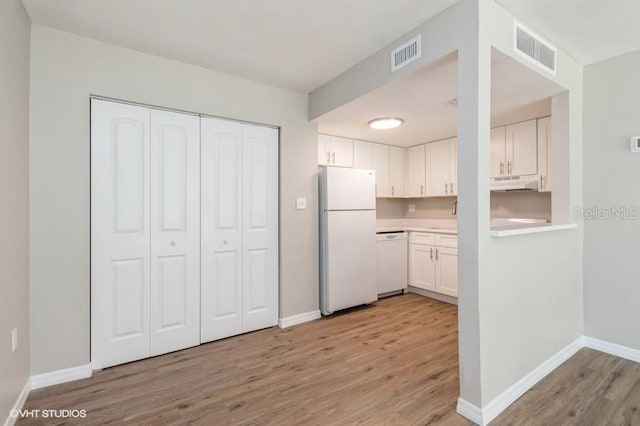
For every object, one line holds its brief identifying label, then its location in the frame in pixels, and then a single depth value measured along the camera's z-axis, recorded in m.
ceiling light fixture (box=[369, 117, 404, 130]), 3.43
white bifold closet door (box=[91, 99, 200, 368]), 2.36
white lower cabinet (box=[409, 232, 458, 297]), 3.89
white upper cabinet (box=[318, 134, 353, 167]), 4.13
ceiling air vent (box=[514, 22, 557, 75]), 2.03
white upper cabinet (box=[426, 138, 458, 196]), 4.36
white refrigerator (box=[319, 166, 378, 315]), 3.51
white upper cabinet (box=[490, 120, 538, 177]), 3.47
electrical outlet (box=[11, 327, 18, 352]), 1.75
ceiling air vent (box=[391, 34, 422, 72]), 2.15
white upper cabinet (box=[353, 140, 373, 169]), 4.44
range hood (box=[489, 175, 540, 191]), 3.40
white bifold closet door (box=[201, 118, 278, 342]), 2.84
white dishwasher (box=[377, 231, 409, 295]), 4.20
